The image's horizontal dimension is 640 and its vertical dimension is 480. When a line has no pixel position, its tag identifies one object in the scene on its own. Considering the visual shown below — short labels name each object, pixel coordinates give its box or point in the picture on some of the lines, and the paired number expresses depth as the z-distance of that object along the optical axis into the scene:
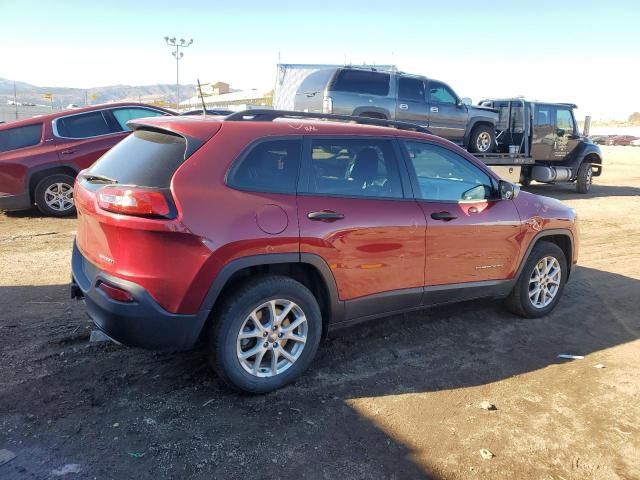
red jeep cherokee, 2.94
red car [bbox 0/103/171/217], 8.14
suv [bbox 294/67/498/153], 11.04
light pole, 52.78
